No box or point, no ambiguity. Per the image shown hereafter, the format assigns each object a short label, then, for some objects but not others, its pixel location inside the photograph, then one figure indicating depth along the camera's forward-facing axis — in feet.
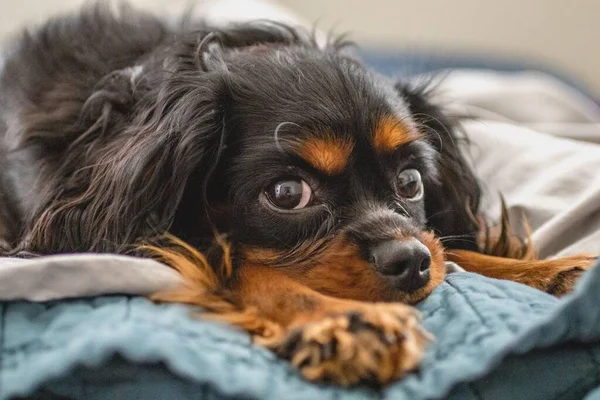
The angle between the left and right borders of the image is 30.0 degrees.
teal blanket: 1.20
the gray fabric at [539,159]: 1.73
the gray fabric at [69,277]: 1.32
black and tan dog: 1.36
